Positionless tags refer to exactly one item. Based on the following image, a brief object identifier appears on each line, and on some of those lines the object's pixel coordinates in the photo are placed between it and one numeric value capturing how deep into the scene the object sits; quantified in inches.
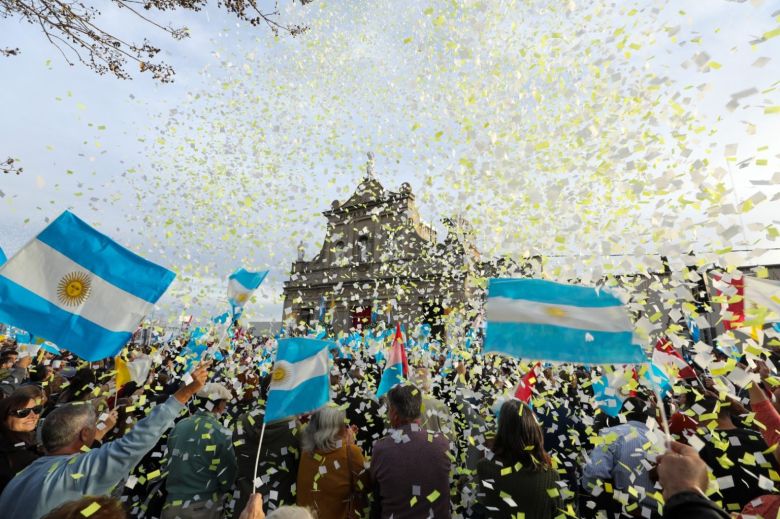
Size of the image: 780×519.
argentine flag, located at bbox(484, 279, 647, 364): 122.4
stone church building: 1005.2
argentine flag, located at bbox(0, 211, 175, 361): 124.4
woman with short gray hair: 142.9
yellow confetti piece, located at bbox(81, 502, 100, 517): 64.7
